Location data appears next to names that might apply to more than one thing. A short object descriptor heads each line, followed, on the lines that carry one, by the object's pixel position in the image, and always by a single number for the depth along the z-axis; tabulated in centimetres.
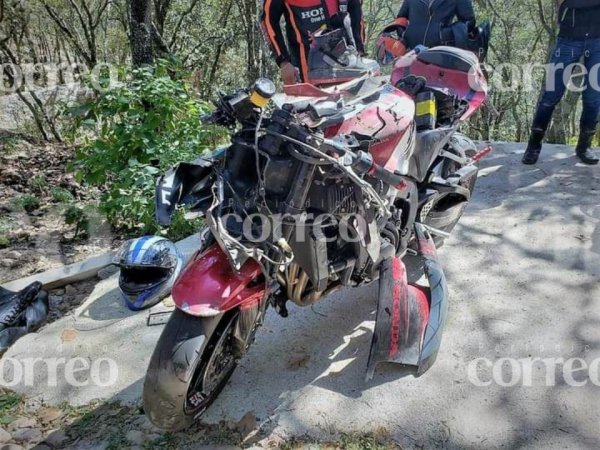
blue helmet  327
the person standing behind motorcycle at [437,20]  466
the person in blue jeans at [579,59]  429
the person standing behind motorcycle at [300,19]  459
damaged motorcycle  191
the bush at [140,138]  405
